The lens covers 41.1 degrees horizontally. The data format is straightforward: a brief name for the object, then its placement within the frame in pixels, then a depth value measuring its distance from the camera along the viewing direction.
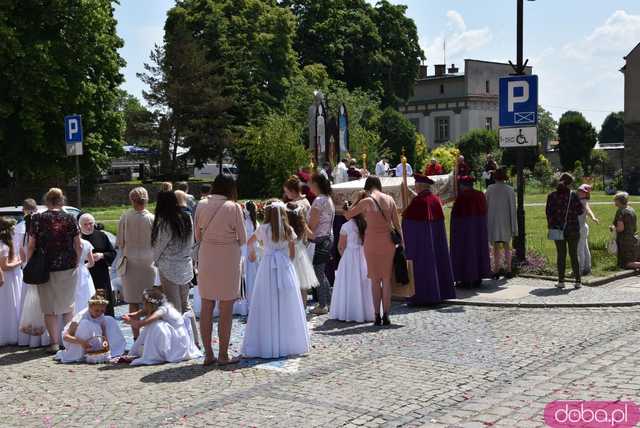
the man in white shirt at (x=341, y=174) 20.77
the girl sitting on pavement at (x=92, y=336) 9.45
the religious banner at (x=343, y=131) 25.19
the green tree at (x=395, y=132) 65.25
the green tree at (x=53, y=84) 35.16
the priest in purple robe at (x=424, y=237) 12.16
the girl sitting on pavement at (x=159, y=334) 9.23
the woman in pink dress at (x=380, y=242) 10.95
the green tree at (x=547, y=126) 123.39
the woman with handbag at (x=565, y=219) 13.45
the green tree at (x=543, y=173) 49.75
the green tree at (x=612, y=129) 138.25
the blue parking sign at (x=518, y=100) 14.93
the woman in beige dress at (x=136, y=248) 9.83
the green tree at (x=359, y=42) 63.66
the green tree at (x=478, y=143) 77.86
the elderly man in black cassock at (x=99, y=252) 10.84
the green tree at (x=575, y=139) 67.94
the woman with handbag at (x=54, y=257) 9.88
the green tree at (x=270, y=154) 45.03
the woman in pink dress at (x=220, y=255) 8.90
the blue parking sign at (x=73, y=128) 17.88
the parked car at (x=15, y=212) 12.86
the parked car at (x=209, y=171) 63.80
